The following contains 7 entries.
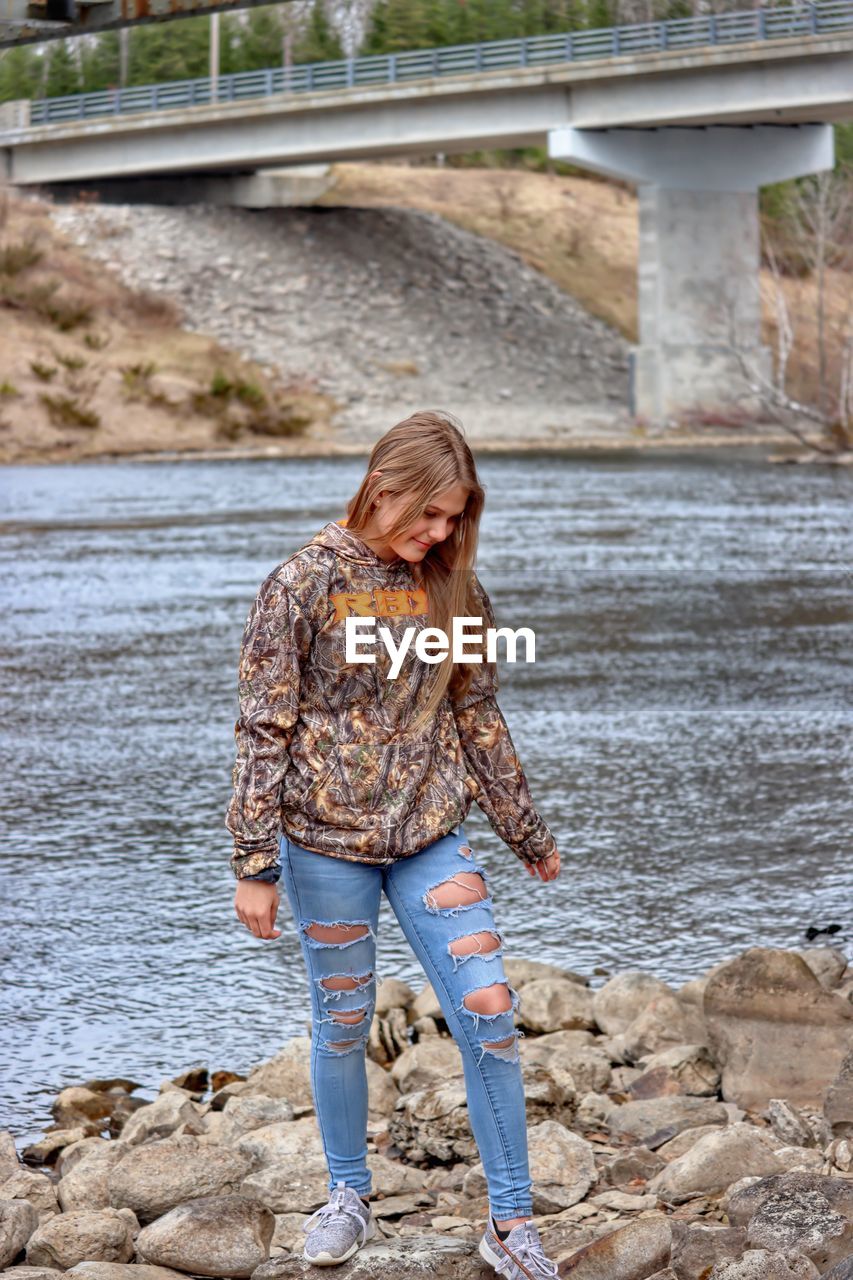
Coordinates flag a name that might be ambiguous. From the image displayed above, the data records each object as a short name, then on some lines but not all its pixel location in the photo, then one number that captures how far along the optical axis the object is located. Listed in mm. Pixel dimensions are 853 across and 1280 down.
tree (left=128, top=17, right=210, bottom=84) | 71062
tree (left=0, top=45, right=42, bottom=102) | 64562
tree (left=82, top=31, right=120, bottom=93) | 67500
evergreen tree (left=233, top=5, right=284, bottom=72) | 73312
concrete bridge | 44469
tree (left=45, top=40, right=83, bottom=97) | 66125
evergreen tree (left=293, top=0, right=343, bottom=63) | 73250
